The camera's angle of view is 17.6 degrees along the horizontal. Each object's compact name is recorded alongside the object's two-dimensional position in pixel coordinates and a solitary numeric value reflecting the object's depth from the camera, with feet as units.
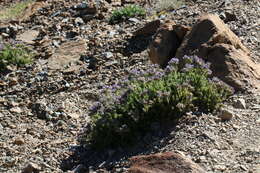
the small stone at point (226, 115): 27.08
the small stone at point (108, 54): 39.43
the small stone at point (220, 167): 23.48
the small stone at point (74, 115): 33.45
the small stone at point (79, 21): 46.93
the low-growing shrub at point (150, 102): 26.96
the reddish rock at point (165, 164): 23.36
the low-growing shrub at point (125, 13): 45.18
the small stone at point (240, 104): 28.07
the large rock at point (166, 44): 34.14
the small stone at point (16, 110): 35.40
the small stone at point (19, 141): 30.86
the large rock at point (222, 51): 29.75
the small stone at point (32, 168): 27.19
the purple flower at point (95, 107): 28.69
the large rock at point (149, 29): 40.91
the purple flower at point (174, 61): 29.08
